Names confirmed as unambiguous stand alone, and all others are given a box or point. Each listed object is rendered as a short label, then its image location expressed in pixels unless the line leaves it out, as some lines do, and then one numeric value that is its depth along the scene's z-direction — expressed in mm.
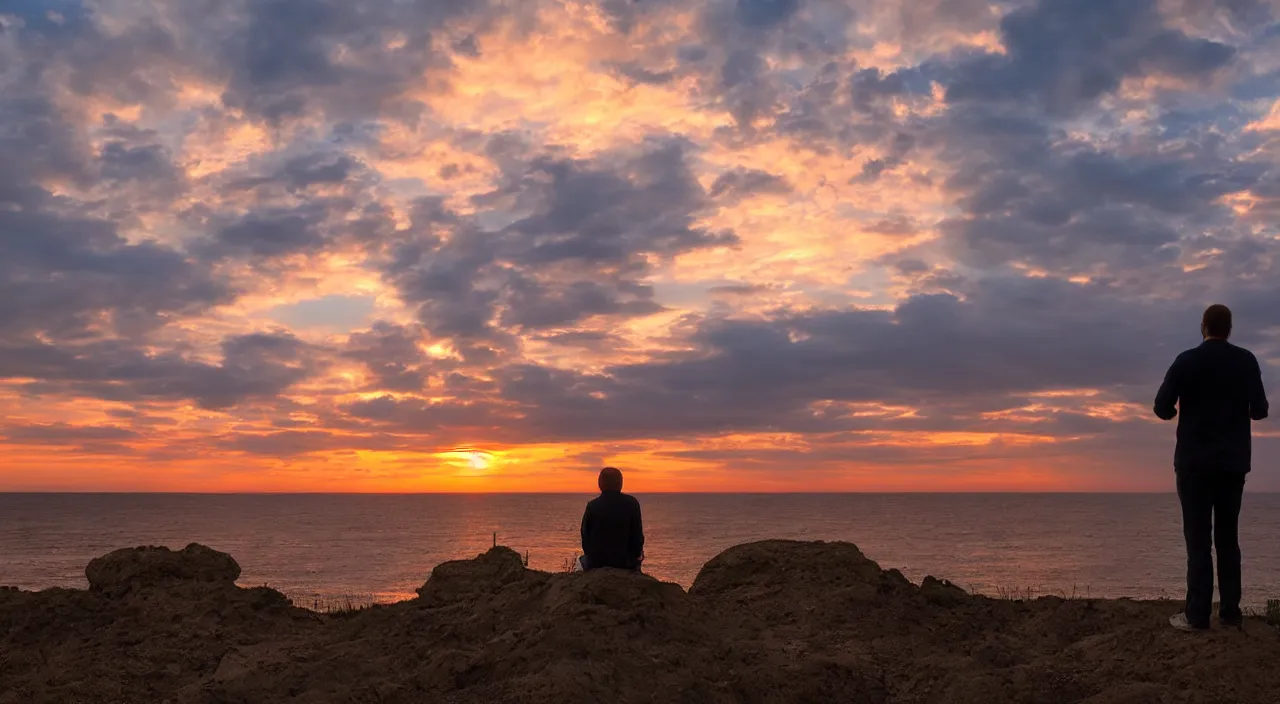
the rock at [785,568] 10750
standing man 7898
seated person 9508
